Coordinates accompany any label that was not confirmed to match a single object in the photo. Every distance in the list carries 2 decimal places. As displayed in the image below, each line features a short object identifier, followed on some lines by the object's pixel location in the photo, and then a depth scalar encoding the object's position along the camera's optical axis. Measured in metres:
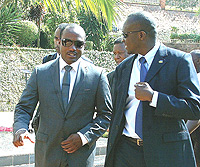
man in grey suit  3.49
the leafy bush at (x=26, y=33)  16.56
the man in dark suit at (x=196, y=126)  4.31
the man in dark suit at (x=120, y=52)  5.36
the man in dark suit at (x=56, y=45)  5.28
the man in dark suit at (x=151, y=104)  3.16
